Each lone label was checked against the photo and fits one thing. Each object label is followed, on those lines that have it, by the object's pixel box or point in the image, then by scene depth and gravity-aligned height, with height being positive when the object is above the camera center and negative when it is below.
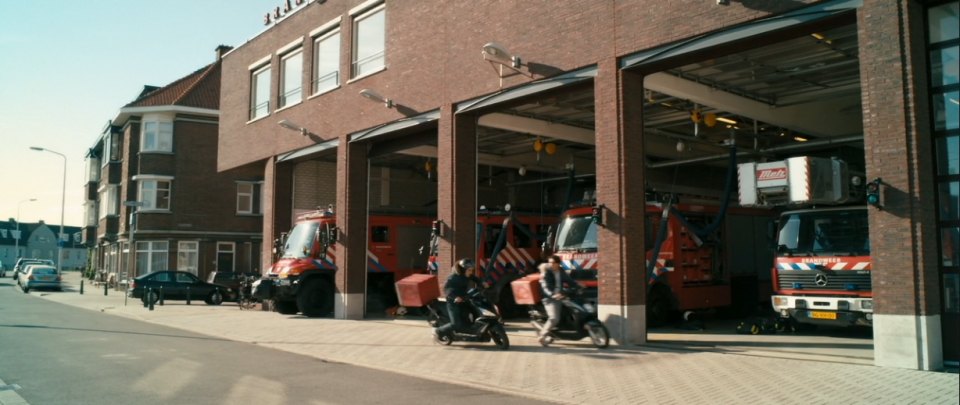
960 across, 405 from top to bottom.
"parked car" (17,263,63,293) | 38.19 -0.83
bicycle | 23.80 -1.10
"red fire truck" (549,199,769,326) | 15.58 +0.15
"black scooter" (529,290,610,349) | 12.23 -1.06
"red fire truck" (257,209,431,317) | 20.16 +0.02
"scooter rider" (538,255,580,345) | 12.65 -0.41
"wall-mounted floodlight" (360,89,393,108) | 18.39 +4.15
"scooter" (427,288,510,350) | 12.76 -1.08
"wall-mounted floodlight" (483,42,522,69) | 14.34 +4.11
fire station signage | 23.63 +8.27
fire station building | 9.73 +3.45
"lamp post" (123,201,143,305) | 24.74 +1.85
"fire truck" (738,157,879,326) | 11.66 +0.42
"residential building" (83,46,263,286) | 38.44 +3.72
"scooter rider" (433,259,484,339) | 13.00 -0.52
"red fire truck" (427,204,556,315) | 18.66 +0.30
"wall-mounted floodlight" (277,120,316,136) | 22.09 +4.09
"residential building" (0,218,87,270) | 108.62 +2.51
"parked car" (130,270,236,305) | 28.28 -0.97
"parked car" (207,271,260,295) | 30.19 -0.68
